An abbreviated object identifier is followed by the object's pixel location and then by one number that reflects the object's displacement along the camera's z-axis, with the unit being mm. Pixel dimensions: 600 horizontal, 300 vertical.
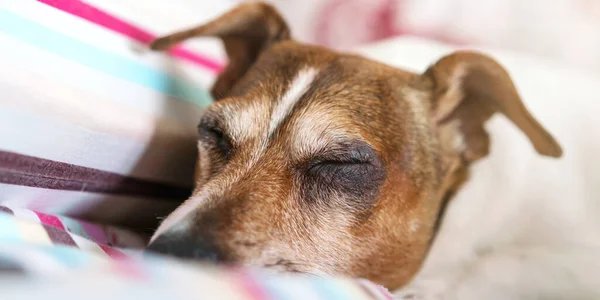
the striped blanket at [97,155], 267
